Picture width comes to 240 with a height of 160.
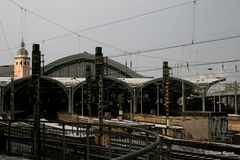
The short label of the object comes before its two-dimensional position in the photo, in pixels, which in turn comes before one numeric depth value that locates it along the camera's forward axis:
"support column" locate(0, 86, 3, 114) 63.20
